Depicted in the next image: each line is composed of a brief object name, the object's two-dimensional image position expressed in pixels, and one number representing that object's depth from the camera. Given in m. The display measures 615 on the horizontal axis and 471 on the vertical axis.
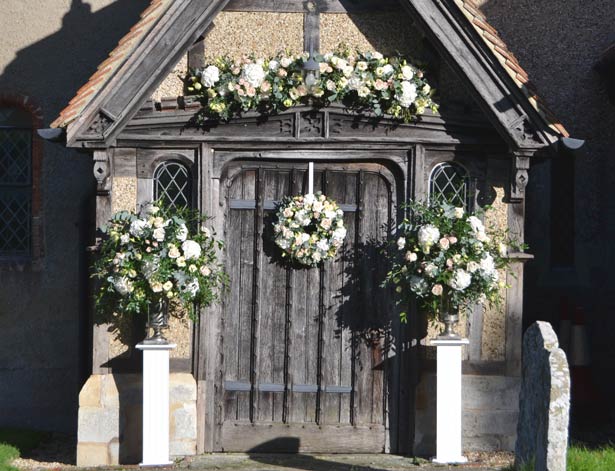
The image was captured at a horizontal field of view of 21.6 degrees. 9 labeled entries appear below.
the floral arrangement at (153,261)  13.70
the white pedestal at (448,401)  13.79
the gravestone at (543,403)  10.34
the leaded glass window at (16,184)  18.03
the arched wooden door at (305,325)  14.66
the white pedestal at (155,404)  13.81
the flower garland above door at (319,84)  14.03
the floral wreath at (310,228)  14.20
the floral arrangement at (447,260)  13.60
